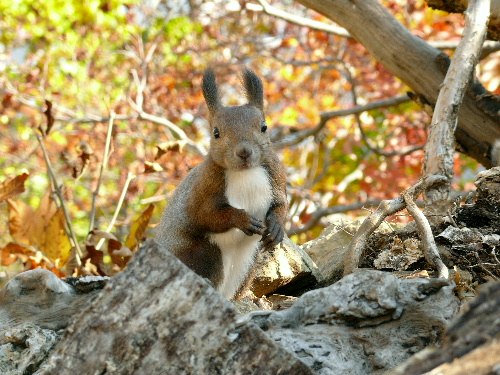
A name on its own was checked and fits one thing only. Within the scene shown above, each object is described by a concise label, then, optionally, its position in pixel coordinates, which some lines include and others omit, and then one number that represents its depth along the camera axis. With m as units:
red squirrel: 7.31
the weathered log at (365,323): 4.65
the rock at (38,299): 5.65
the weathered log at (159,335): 4.12
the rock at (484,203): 6.85
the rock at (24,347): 5.16
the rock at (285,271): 7.73
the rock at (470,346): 3.13
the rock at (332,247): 7.72
